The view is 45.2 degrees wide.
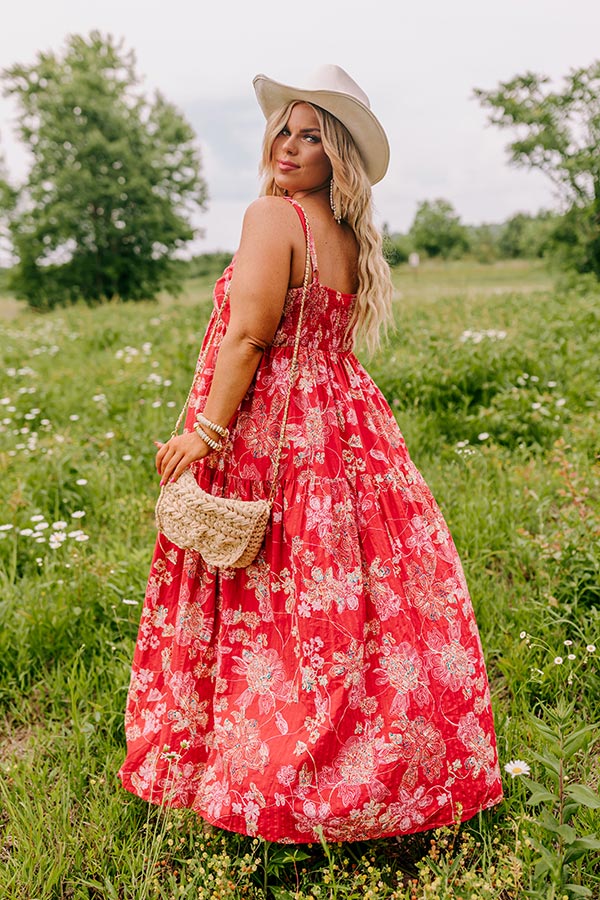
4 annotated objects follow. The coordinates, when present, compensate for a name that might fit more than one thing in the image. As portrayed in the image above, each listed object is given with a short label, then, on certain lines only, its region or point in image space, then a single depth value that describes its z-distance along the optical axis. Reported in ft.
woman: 6.63
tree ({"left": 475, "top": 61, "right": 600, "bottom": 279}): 75.25
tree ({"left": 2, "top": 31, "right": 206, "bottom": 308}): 88.74
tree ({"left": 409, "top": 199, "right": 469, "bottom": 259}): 209.73
